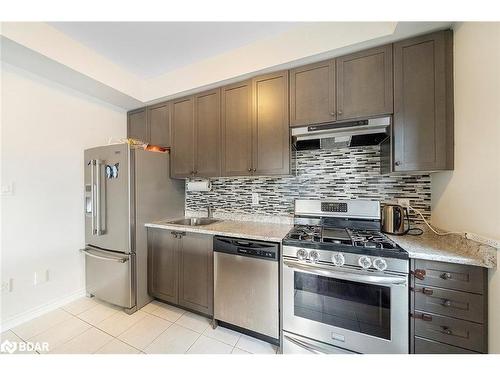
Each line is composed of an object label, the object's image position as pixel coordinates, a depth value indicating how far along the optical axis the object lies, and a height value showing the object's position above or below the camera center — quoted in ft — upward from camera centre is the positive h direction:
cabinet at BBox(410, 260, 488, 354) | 3.21 -2.20
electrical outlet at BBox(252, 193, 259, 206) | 7.05 -0.49
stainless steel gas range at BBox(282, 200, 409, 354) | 3.66 -2.33
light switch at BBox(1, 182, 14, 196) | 5.30 -0.05
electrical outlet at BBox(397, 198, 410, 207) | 5.26 -0.47
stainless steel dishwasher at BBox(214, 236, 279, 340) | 4.67 -2.59
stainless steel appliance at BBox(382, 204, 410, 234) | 4.76 -0.87
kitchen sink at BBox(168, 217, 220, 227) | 7.31 -1.39
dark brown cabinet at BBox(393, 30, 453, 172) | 4.21 +1.88
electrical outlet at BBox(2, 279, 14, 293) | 5.33 -2.81
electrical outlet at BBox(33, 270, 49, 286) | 5.90 -2.87
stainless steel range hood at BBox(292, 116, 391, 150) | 4.64 +1.38
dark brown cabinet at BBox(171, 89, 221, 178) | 6.54 +1.84
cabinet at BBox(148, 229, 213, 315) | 5.61 -2.63
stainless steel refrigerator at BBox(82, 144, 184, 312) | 6.08 -1.05
